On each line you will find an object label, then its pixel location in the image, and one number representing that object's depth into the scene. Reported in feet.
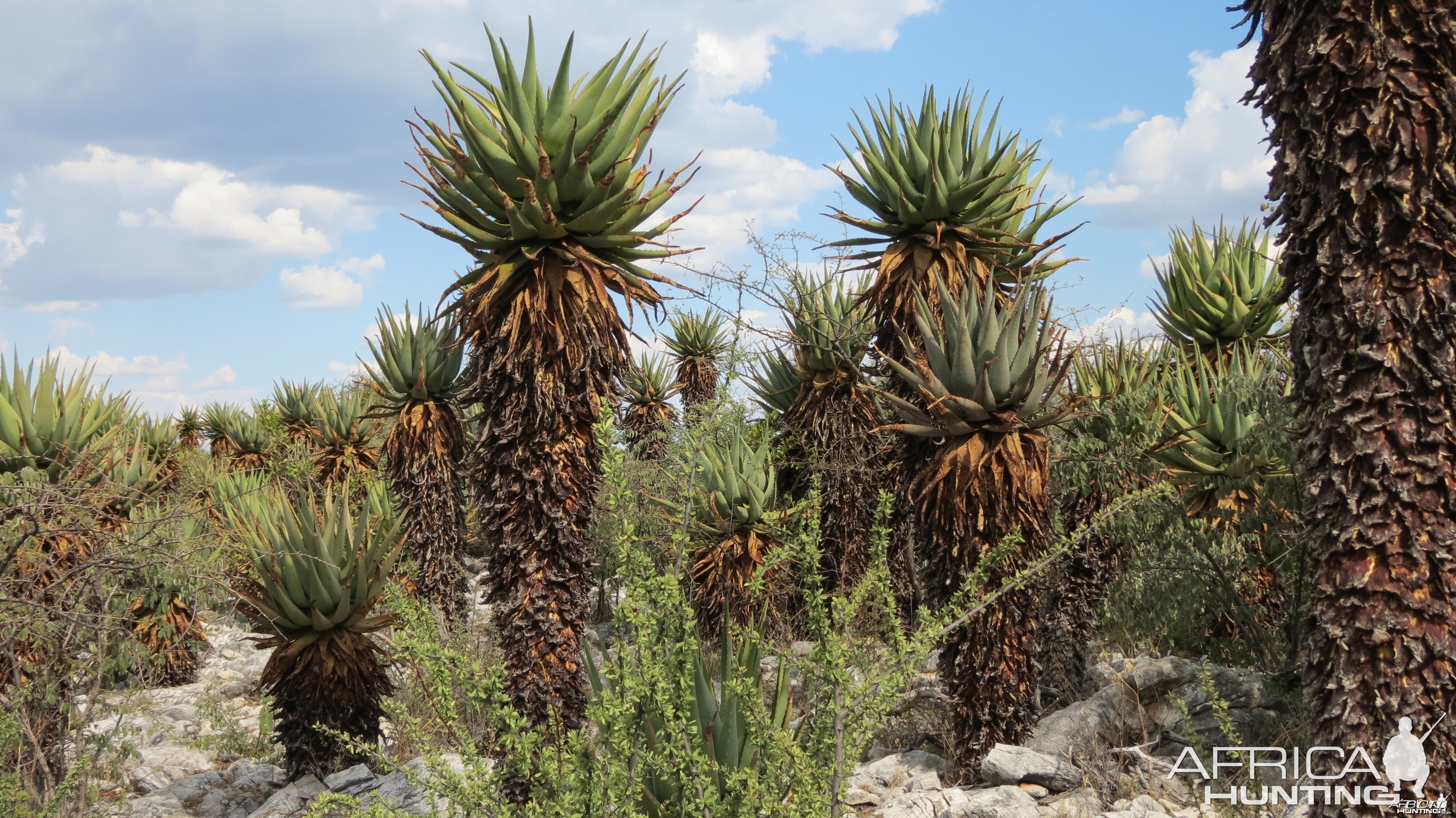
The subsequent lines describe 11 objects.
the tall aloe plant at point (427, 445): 39.17
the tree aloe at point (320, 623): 25.61
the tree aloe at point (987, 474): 23.53
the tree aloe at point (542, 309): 23.26
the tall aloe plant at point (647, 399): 64.28
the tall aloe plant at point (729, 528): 38.24
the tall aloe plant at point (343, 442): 54.03
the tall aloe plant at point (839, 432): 41.63
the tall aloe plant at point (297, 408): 63.98
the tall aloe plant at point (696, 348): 65.67
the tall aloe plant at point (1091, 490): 29.66
